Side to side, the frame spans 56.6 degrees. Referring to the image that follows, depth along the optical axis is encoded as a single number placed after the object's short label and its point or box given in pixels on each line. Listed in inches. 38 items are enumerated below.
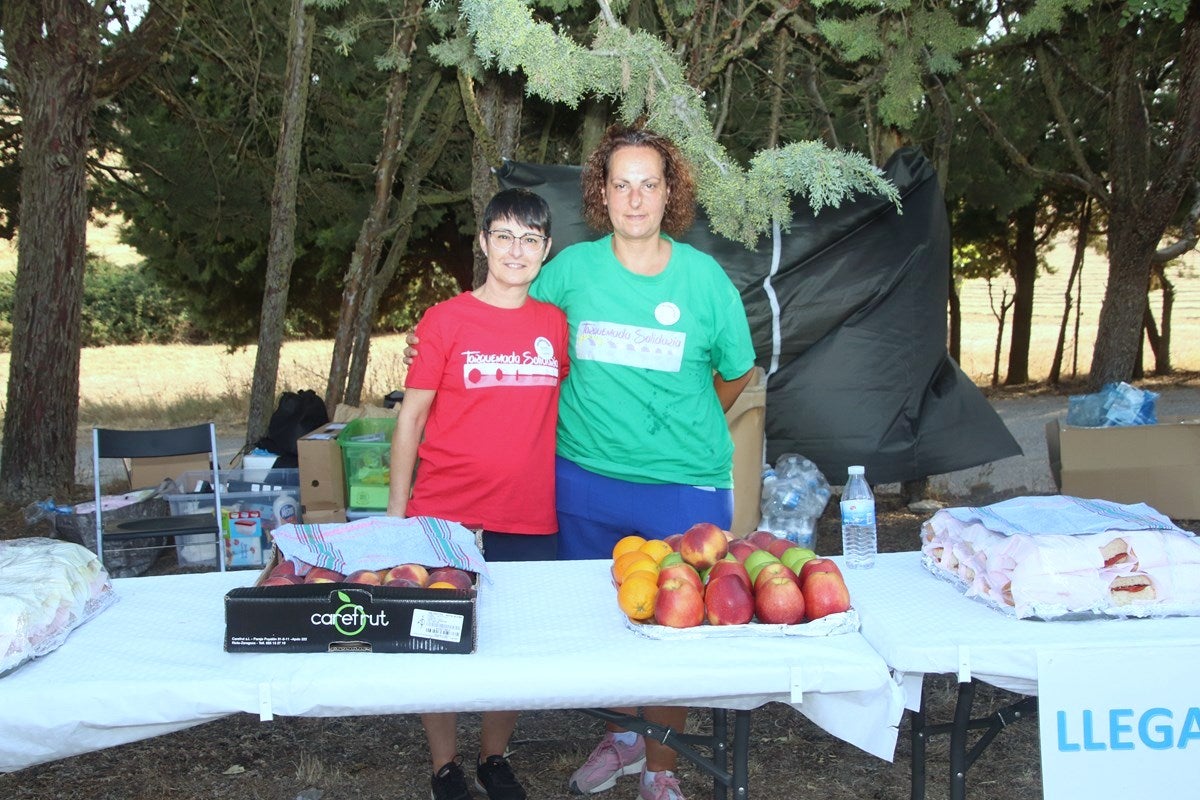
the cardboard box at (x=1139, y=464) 236.1
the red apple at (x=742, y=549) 96.4
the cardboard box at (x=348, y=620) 83.7
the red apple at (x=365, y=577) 90.1
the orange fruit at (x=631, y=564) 93.3
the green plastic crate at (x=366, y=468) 225.6
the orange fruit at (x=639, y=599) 89.0
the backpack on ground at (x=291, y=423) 250.1
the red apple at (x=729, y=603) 87.0
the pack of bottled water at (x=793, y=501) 219.0
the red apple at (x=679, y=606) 87.0
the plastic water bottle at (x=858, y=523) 105.2
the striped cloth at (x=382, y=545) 93.6
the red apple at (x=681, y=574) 88.8
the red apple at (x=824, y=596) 87.7
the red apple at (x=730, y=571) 89.6
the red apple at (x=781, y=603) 86.9
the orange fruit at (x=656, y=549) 96.3
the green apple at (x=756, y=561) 92.0
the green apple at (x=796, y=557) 94.0
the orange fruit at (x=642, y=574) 91.0
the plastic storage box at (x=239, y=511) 224.5
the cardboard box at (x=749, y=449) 197.8
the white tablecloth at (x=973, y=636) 84.7
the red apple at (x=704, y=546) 94.2
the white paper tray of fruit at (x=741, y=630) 86.7
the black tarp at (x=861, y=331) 225.1
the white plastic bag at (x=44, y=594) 83.1
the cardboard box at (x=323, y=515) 224.2
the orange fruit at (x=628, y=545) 100.9
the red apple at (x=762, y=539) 102.3
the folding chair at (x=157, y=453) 193.5
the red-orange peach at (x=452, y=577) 90.0
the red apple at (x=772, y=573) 88.7
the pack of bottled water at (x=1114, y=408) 242.2
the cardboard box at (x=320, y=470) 225.1
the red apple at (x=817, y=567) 89.3
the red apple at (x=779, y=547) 99.4
